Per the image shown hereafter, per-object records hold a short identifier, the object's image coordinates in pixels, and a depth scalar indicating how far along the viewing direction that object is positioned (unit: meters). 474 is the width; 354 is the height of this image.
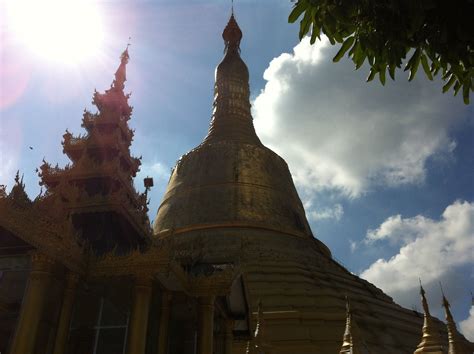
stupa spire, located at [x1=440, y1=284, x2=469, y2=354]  10.53
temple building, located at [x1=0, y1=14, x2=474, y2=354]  9.47
